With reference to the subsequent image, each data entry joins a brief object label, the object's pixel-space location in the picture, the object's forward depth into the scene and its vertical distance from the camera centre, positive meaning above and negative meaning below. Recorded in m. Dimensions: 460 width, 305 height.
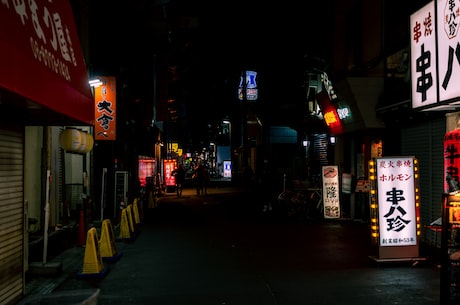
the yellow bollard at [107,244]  11.67 -1.67
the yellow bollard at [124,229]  14.85 -1.65
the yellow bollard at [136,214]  17.41 -1.47
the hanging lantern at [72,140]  11.90 +0.80
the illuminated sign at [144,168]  30.92 +0.31
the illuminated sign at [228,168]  62.03 +0.57
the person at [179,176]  34.49 -0.22
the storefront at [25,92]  5.63 +1.03
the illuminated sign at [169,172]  37.55 +0.06
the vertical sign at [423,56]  8.24 +1.97
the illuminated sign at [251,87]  42.72 +7.27
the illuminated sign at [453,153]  10.35 +0.40
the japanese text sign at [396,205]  10.77 -0.70
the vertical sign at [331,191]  19.23 -0.71
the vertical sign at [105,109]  18.08 +2.31
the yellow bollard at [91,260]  10.08 -1.76
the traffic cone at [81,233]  13.59 -1.64
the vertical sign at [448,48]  7.40 +1.88
